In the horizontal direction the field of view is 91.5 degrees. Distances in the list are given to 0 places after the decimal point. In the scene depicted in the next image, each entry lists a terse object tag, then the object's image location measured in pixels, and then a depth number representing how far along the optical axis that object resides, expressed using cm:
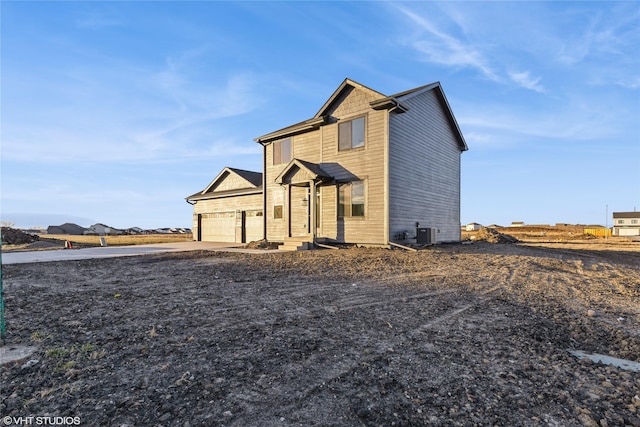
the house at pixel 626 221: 5428
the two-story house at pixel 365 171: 1360
